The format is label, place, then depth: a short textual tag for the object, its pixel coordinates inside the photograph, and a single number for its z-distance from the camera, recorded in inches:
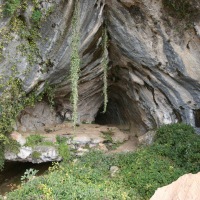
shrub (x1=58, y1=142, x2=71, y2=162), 369.0
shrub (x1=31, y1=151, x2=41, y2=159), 358.9
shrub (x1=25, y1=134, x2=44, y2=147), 362.6
